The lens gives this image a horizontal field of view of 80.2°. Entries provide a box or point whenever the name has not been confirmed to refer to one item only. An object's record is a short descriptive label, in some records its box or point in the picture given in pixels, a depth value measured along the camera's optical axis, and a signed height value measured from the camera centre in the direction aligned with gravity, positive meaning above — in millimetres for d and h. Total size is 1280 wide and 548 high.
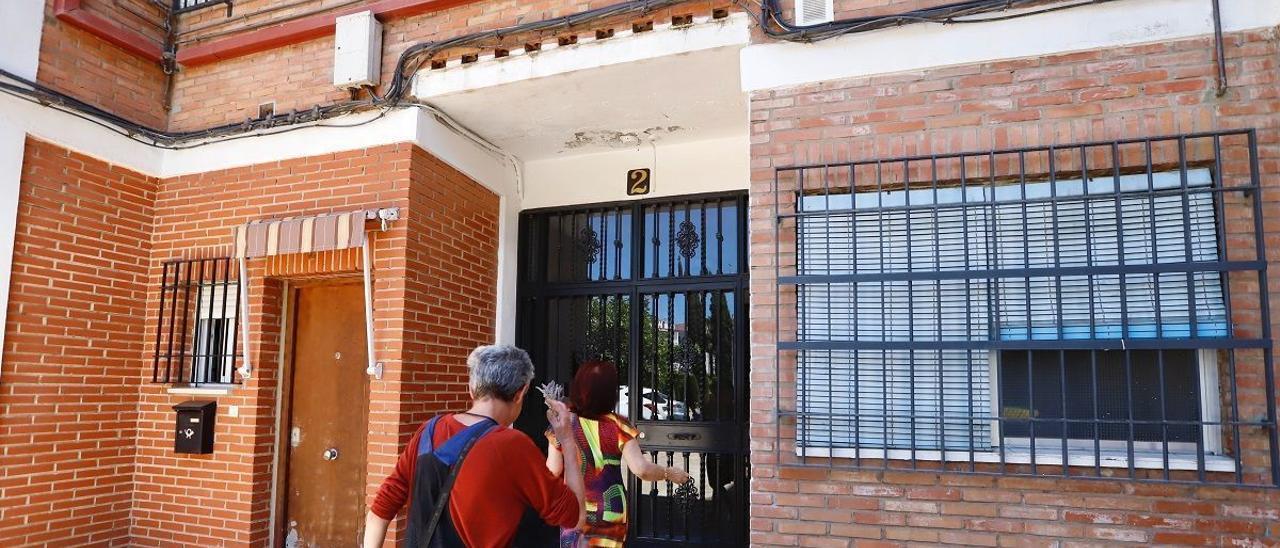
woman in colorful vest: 3289 -413
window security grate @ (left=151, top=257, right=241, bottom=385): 5609 +238
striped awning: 4934 +800
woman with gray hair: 2377 -386
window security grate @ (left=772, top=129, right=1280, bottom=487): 3381 +241
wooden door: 5398 -466
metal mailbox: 5340 -515
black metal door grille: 5523 +191
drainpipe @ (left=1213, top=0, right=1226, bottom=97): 3471 +1430
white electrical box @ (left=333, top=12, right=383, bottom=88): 5152 +2075
